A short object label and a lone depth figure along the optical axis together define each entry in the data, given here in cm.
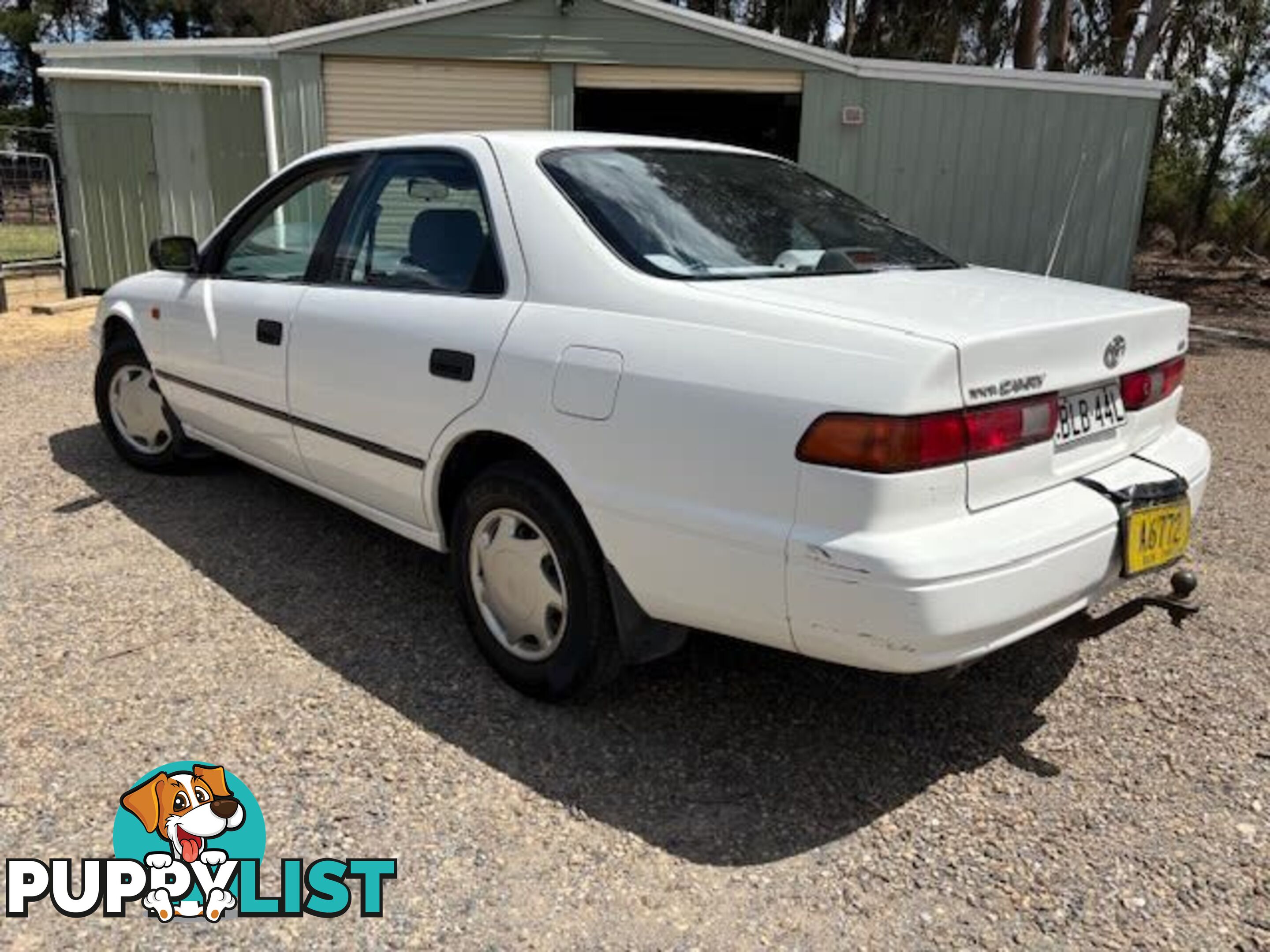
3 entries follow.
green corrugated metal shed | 1123
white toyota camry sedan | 234
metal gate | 1176
